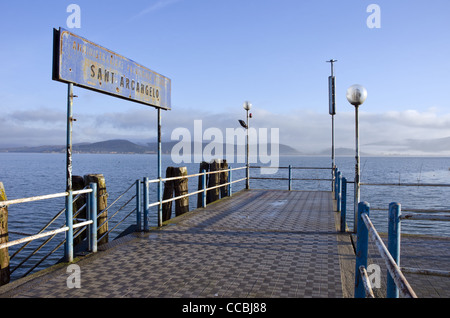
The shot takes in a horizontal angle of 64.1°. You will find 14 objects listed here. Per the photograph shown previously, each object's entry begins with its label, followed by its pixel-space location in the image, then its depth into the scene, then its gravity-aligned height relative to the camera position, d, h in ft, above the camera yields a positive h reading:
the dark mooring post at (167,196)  39.75 -3.80
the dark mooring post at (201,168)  49.30 -0.77
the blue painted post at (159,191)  25.41 -2.05
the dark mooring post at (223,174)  51.25 -1.74
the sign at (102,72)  16.01 +4.90
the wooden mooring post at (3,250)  17.44 -4.50
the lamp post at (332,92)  53.98 +10.69
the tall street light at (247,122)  47.50 +5.66
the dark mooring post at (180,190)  35.76 -2.86
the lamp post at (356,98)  22.92 +4.19
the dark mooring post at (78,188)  29.78 -2.18
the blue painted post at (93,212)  18.29 -2.55
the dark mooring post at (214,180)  48.96 -2.45
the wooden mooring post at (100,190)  25.70 -2.02
